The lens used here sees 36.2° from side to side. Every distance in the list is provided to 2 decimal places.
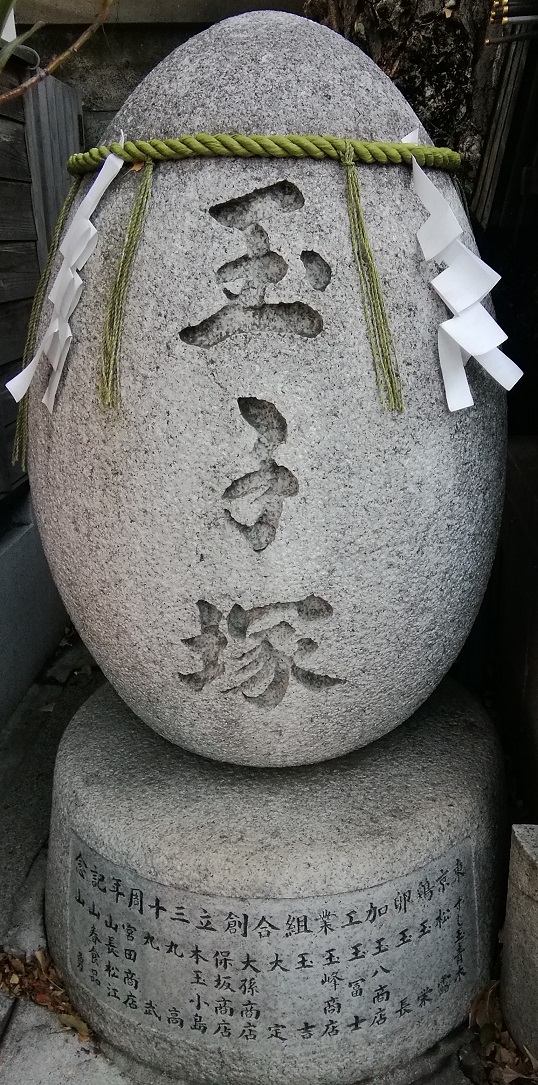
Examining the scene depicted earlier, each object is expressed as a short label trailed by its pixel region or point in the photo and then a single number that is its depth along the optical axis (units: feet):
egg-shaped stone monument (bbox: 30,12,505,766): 4.62
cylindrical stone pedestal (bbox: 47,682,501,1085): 5.18
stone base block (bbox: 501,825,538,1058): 5.28
